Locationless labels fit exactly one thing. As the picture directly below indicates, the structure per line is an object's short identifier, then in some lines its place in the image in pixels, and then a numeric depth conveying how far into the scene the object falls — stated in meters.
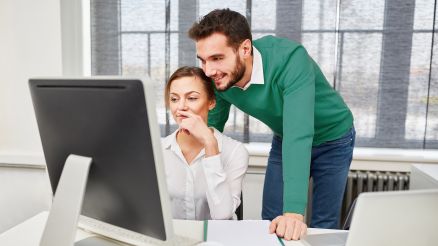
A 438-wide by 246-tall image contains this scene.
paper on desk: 1.02
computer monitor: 0.72
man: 1.25
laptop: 0.78
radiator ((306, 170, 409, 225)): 2.35
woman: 1.45
